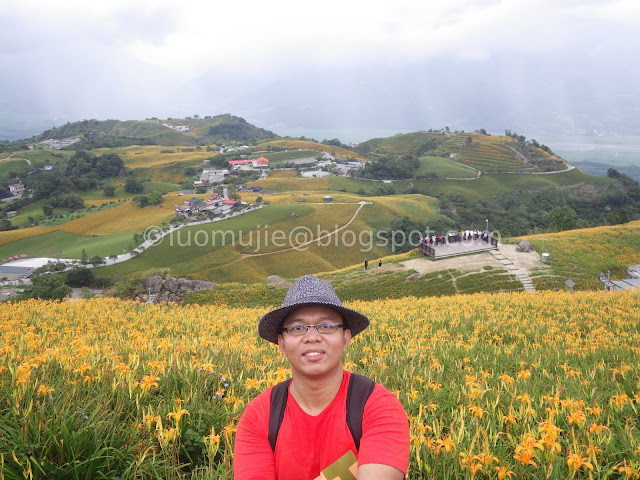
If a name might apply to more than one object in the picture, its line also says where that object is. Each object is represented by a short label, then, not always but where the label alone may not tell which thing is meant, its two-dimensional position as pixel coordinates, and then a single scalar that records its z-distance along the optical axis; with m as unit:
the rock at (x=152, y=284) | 32.34
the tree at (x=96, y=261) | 49.41
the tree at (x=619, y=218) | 51.50
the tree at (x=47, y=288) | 38.12
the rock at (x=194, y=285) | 32.16
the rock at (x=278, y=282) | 30.31
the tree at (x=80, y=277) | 46.91
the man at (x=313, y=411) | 2.00
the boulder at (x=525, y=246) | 31.23
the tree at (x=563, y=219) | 53.88
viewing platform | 31.98
